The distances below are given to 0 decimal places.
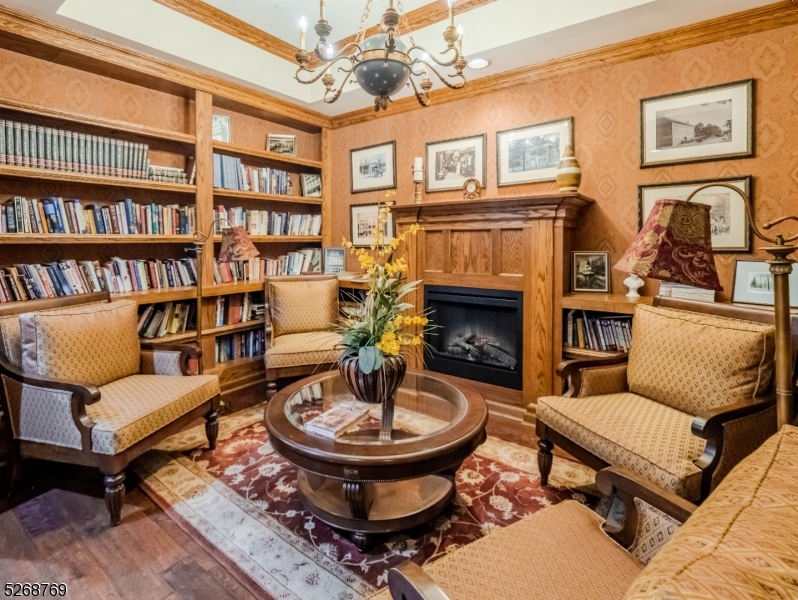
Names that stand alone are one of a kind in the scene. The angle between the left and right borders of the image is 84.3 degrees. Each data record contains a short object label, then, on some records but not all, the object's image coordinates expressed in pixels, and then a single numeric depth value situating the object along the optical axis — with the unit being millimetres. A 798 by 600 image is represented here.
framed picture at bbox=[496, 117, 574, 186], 3225
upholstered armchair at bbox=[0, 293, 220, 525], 1943
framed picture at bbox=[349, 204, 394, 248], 4238
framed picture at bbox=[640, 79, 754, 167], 2609
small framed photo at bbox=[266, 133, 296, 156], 4133
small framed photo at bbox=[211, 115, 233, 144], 3656
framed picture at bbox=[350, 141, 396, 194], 4117
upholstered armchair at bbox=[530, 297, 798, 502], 1578
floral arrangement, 1901
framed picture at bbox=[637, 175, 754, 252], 2625
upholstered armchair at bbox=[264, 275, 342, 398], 3217
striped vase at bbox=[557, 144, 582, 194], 2965
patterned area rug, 1663
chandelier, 1864
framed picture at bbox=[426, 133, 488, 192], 3598
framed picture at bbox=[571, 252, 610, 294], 3066
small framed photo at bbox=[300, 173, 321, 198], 4438
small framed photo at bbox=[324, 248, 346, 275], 4367
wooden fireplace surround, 2949
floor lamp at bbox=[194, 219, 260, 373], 3072
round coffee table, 1603
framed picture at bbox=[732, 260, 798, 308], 2461
